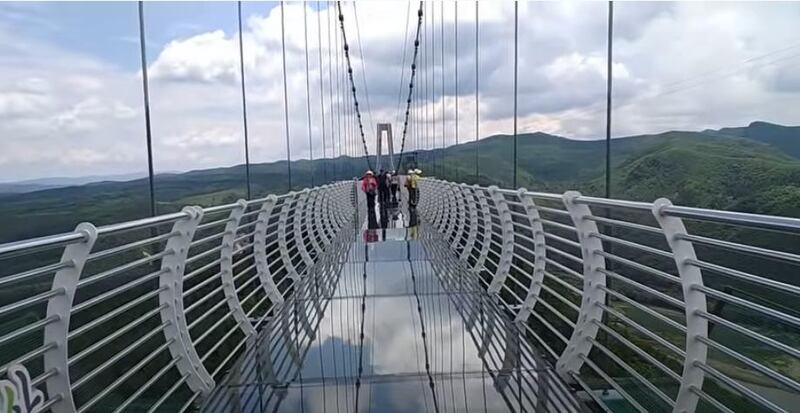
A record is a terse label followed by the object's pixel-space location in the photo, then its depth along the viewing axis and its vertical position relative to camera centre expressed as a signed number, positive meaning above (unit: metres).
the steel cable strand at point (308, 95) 12.59 +1.39
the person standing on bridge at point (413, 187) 13.55 -0.64
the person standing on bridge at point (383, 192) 14.52 -0.79
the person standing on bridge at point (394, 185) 18.20 -0.82
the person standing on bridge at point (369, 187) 13.40 -0.62
